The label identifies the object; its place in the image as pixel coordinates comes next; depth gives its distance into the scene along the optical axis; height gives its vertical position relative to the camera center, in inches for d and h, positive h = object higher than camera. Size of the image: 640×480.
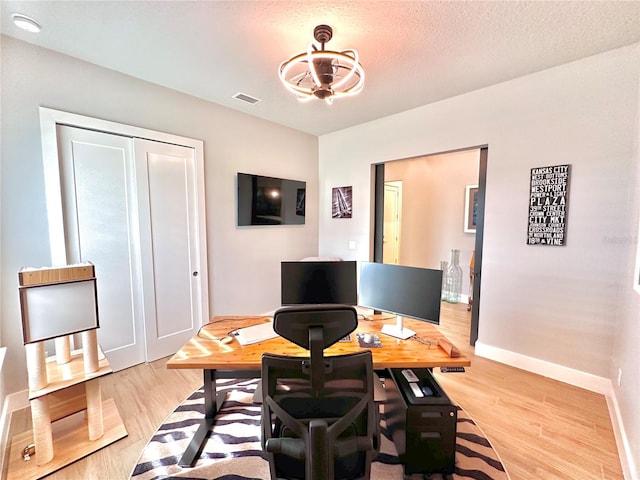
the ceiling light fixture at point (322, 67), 61.7 +36.5
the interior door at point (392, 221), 207.3 +0.2
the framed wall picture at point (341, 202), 163.2 +11.6
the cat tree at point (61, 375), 62.2 -38.5
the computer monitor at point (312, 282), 75.2 -16.6
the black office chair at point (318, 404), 43.2 -30.6
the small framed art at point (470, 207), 185.0 +9.2
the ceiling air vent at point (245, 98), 115.5 +53.3
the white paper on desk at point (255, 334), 67.4 -28.9
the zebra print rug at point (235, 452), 62.4 -57.1
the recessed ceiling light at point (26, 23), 70.2 +52.2
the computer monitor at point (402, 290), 64.7 -17.5
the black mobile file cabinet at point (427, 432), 57.8 -45.1
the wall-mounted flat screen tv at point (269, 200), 138.2 +11.5
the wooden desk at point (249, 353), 58.4 -29.7
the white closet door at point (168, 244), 107.5 -9.3
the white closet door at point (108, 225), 91.4 -1.3
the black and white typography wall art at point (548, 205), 94.5 +5.7
